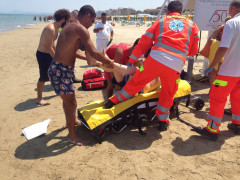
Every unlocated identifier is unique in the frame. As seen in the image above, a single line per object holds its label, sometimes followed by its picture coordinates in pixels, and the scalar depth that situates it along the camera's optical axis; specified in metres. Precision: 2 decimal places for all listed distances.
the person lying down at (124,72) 3.12
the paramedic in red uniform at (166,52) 2.96
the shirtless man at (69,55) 2.69
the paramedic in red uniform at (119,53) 3.68
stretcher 3.08
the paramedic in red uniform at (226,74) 2.82
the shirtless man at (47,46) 4.34
